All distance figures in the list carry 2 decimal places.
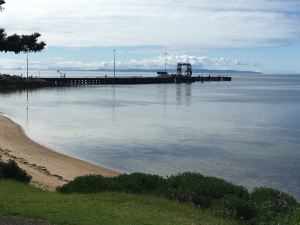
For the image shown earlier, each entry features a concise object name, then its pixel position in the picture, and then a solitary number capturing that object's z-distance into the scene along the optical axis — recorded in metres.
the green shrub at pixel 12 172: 13.81
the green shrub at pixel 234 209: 9.93
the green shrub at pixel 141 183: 11.92
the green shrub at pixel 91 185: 11.66
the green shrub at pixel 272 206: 9.35
